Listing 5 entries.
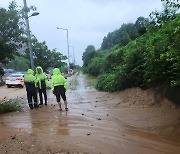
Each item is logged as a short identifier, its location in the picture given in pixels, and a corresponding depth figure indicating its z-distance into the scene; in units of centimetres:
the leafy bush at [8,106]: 1154
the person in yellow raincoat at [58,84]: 1169
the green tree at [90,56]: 6498
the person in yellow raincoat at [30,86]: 1257
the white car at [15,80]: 2814
